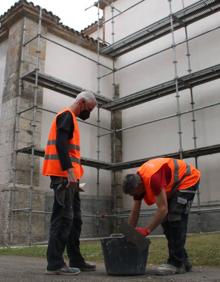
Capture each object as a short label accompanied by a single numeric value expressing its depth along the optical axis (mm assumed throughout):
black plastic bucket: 3488
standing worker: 3543
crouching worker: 3461
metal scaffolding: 9227
